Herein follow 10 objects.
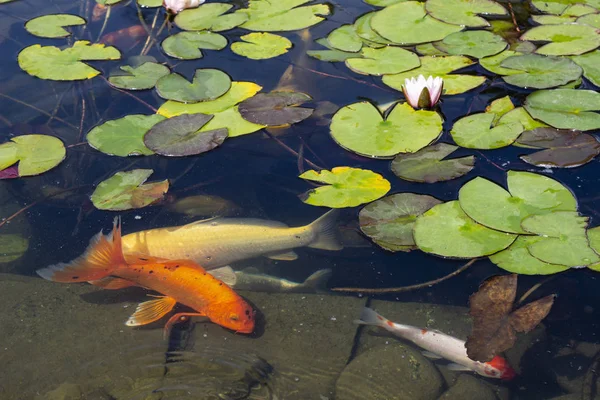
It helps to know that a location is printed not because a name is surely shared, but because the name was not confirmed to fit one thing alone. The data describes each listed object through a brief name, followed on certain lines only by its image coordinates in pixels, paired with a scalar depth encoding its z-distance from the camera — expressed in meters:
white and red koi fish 2.76
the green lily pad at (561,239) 2.95
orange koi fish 3.01
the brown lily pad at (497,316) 2.75
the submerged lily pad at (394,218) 3.19
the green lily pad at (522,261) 2.95
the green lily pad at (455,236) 3.06
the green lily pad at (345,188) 3.41
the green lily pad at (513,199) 3.18
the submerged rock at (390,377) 2.74
